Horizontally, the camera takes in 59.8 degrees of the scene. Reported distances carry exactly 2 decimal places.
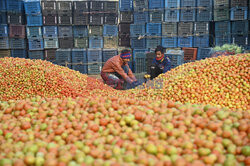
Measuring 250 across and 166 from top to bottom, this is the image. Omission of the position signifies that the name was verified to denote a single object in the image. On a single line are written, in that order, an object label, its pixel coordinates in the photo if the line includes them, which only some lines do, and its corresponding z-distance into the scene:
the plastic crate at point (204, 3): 9.74
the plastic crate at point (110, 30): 10.48
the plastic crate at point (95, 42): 10.59
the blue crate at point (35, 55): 10.71
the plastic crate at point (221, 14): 9.65
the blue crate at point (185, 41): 10.16
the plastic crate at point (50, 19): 10.28
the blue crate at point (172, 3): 9.87
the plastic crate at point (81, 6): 10.30
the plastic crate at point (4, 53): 10.41
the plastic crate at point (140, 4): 10.15
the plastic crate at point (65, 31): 10.52
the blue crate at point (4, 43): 10.20
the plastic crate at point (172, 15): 9.99
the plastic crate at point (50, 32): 10.40
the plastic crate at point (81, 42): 10.67
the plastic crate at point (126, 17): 10.86
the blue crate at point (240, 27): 9.29
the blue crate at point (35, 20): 10.28
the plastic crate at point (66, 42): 10.63
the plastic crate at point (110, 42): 10.62
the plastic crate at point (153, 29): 10.25
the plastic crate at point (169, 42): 10.25
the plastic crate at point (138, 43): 10.51
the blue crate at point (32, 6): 10.09
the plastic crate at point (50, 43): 10.58
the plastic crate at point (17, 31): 10.30
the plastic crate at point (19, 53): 10.56
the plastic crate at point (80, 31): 10.61
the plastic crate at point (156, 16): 10.11
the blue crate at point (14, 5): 10.16
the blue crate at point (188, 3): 9.78
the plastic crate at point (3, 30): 10.09
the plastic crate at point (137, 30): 10.41
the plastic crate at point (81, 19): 10.42
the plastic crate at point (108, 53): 10.42
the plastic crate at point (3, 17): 10.07
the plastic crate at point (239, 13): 9.21
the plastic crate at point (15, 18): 10.22
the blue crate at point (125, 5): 10.56
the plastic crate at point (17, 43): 10.44
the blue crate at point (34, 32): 10.41
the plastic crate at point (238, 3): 9.19
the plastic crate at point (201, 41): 10.07
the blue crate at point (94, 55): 10.38
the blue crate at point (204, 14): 9.85
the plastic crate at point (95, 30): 10.57
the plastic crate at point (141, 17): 10.24
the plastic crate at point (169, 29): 10.20
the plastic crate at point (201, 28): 10.00
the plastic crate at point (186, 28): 10.08
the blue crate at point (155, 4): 10.02
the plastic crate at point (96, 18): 10.41
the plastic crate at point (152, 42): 10.36
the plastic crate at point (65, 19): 10.39
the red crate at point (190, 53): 10.13
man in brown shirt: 6.69
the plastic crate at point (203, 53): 10.01
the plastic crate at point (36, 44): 10.54
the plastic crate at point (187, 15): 9.94
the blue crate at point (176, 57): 8.41
